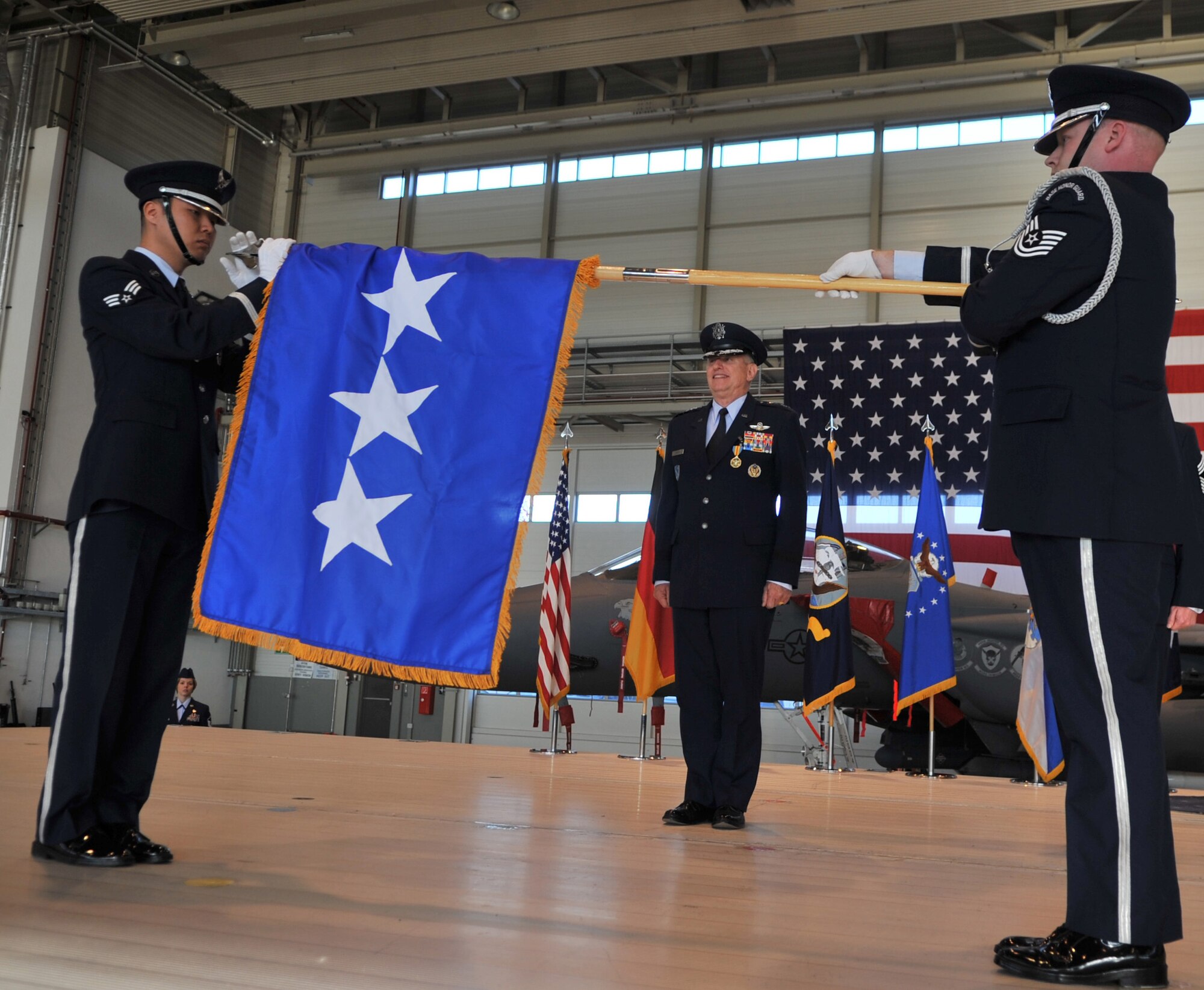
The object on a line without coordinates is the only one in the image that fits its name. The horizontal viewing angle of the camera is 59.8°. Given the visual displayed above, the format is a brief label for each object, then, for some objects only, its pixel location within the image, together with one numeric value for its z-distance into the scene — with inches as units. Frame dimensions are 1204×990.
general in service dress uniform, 134.6
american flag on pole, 293.3
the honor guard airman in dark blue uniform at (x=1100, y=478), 66.4
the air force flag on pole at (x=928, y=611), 274.2
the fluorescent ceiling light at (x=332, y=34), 526.9
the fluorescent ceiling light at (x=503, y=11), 498.9
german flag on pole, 266.5
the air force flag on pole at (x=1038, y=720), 236.5
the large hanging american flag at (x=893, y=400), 405.1
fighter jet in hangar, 290.4
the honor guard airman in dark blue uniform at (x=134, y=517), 88.0
